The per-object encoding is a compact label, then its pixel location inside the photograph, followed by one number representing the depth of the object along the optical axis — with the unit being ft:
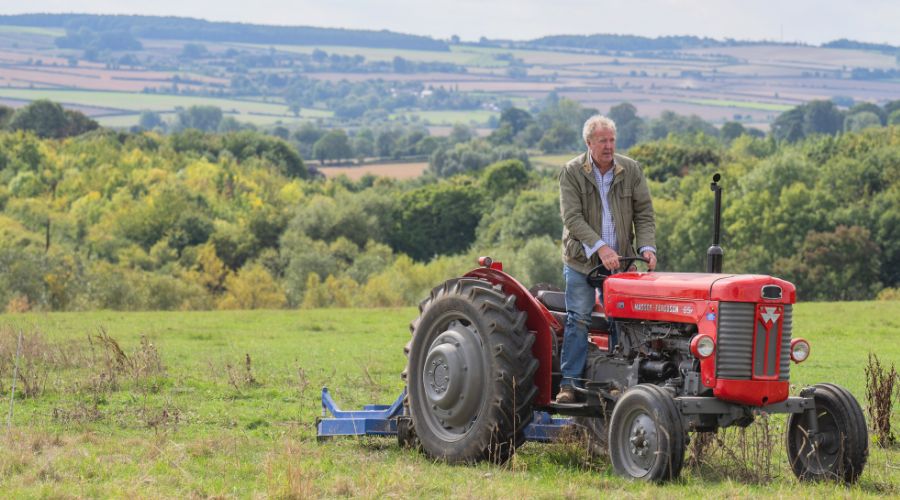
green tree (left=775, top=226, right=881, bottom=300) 223.51
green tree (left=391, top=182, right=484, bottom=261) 336.08
